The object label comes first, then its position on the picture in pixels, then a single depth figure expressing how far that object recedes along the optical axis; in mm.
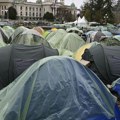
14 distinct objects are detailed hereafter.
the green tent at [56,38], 8728
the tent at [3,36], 10145
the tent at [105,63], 5009
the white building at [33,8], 62861
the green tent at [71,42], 8030
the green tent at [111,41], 7351
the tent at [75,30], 13615
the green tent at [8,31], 11882
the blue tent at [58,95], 3215
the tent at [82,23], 24887
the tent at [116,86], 4106
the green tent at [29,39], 7940
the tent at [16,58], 4906
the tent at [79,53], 6126
